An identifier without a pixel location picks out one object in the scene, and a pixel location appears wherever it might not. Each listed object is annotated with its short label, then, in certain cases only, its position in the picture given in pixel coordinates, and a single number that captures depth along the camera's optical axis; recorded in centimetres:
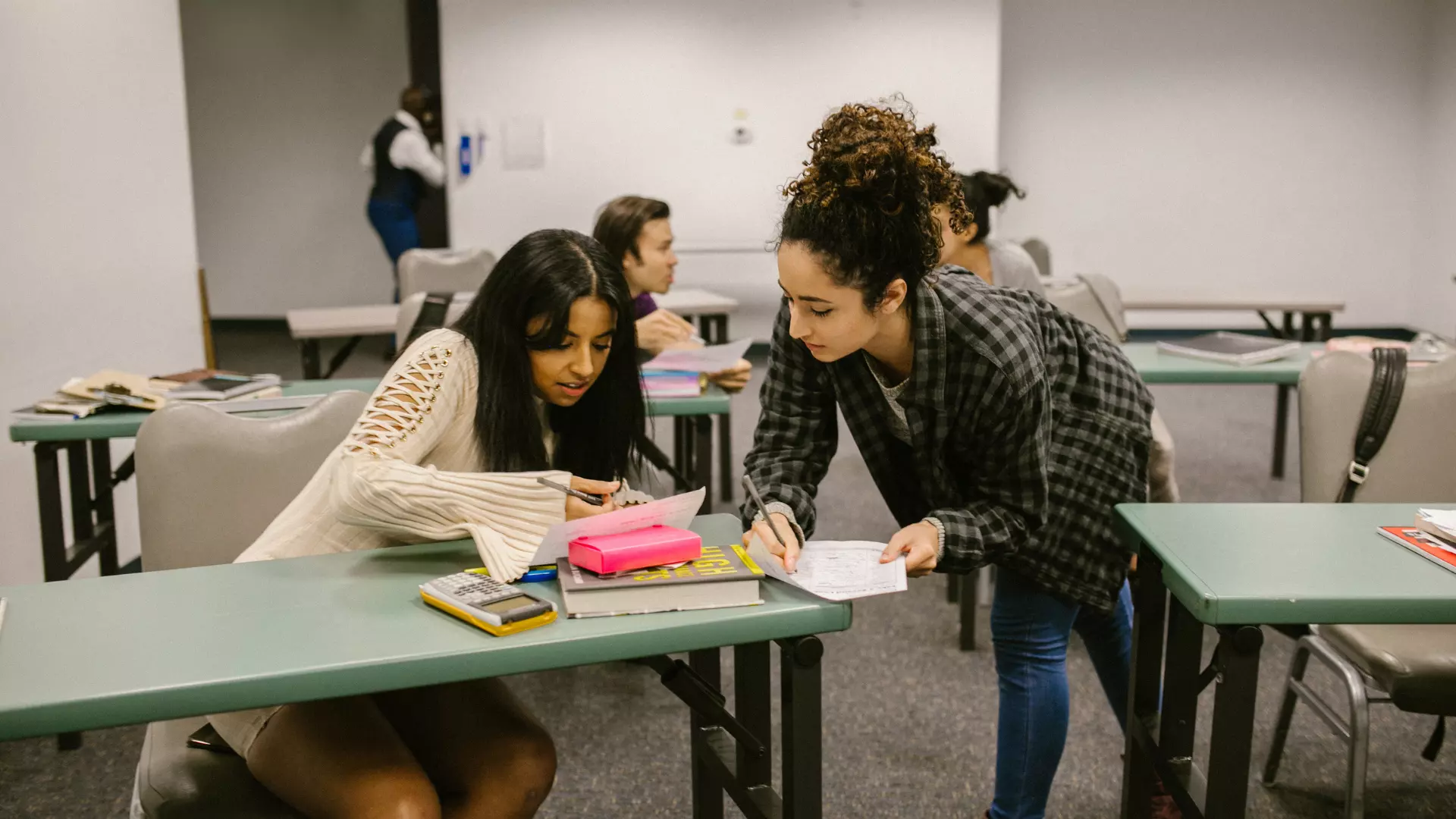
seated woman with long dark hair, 140
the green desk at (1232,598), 137
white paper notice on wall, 720
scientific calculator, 126
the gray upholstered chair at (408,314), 347
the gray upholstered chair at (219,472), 183
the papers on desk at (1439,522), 158
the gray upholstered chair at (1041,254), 566
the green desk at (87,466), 246
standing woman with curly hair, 144
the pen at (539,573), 143
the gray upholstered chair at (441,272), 482
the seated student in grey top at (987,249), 278
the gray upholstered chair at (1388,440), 213
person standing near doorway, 689
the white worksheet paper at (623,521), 136
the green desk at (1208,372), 308
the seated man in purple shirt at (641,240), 327
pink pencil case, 135
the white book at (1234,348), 320
